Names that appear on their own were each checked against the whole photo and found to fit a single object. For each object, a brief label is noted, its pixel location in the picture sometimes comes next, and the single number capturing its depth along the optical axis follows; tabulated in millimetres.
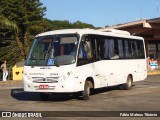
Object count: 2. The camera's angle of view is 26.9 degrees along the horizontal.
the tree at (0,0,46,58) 35433
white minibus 11850
